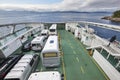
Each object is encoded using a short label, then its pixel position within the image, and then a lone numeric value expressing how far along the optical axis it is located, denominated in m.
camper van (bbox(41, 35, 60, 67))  6.75
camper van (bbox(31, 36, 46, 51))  9.45
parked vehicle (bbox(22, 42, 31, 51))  9.56
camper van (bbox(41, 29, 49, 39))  13.00
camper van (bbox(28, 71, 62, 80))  4.16
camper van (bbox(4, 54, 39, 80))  4.97
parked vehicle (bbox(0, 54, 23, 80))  5.55
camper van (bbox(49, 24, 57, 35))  13.00
